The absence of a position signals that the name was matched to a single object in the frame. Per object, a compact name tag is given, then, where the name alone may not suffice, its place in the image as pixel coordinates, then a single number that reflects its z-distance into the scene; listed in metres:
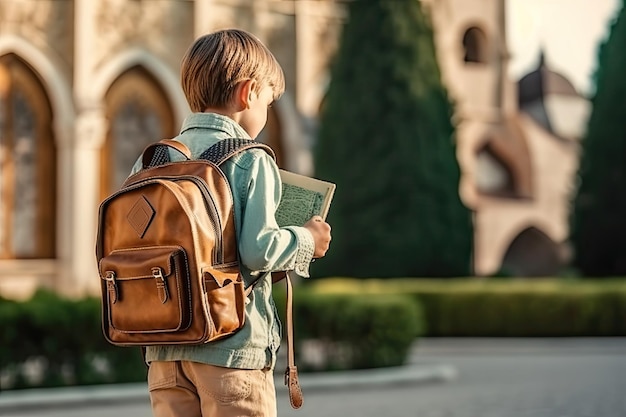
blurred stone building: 23.36
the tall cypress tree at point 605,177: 24.58
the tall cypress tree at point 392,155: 23.25
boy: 3.25
